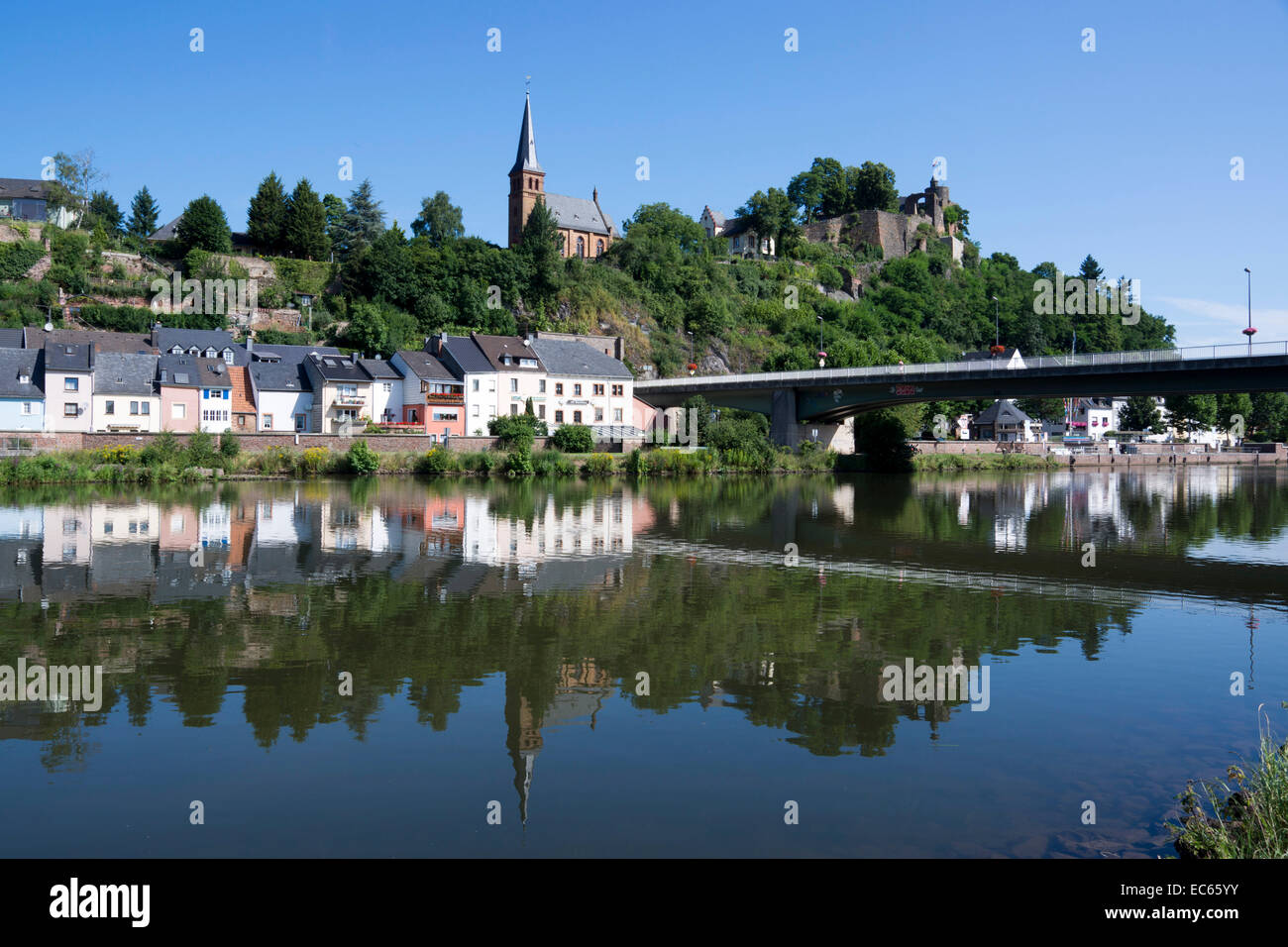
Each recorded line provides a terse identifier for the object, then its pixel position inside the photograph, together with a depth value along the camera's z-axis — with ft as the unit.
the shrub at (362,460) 204.74
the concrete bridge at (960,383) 172.86
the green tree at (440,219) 350.02
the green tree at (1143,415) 440.04
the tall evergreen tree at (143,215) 335.06
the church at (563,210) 388.57
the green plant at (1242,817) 27.43
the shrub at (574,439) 236.63
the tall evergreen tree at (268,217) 306.35
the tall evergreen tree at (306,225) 307.37
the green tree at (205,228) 294.46
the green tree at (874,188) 525.34
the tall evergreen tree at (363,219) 327.06
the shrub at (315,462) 205.05
